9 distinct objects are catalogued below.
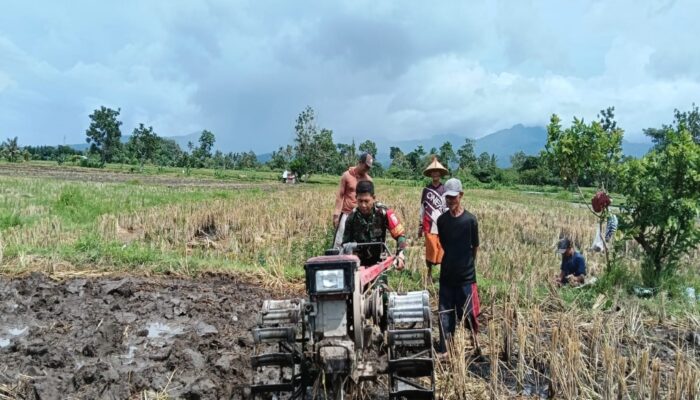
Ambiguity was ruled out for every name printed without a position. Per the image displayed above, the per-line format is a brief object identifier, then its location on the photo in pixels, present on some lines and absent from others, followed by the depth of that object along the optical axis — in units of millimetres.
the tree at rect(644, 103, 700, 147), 47422
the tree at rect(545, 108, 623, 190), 7504
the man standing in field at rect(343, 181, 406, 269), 4844
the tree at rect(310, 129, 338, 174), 47031
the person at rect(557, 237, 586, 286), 7599
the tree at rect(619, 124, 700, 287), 6965
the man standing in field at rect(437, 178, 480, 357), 4840
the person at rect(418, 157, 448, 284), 7117
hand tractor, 3182
